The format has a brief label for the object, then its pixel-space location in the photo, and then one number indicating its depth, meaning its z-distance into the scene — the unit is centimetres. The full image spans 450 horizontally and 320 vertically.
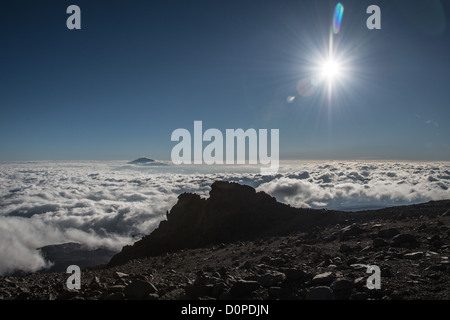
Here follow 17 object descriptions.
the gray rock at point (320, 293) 757
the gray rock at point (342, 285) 791
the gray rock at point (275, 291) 823
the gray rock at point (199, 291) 845
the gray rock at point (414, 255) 1041
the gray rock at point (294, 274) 909
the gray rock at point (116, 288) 927
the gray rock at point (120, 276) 1153
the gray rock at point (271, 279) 885
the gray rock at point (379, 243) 1274
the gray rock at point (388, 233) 1432
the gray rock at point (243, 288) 834
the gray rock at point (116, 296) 842
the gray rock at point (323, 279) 855
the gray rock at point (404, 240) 1241
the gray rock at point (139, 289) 850
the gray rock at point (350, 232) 1631
